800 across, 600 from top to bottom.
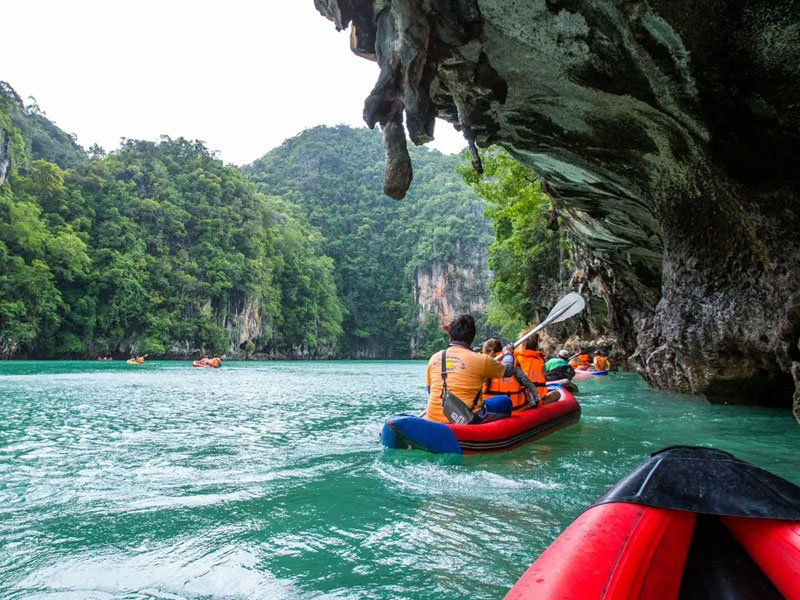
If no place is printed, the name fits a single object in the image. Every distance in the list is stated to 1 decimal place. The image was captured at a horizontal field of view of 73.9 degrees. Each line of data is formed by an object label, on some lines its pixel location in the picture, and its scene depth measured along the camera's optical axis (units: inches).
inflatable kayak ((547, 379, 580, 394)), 339.0
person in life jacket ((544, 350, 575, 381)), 488.7
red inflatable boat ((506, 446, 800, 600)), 57.0
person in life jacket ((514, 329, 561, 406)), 265.1
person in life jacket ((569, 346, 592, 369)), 792.9
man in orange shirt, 195.5
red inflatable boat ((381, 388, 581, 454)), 191.5
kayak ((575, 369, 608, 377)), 714.8
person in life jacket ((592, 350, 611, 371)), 739.1
